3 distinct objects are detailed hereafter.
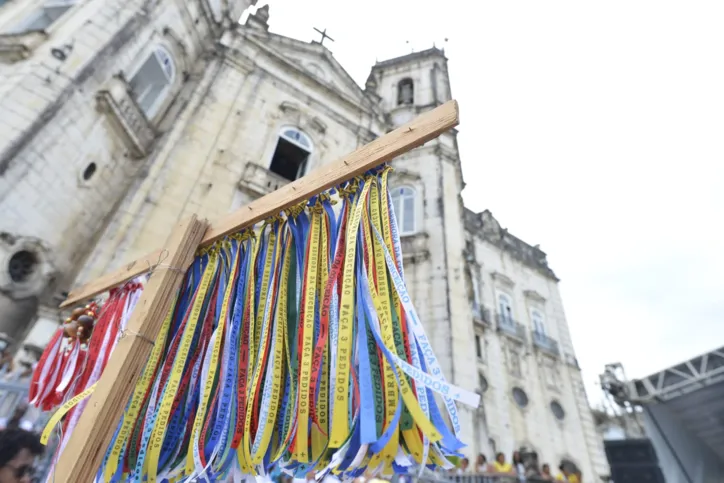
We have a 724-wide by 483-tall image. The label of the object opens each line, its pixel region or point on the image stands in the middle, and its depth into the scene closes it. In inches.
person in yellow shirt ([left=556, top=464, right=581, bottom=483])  399.7
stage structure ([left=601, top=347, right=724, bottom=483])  363.3
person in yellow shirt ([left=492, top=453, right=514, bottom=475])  342.7
